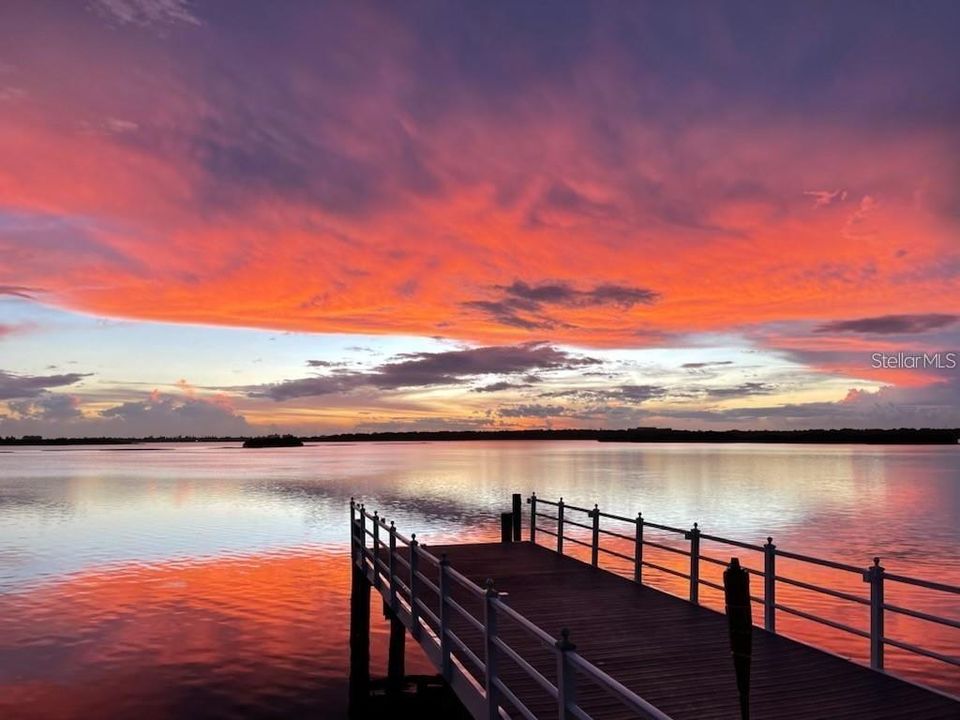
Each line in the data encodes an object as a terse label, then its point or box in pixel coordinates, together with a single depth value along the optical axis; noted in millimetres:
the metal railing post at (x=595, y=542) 18034
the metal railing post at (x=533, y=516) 22953
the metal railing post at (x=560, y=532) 20203
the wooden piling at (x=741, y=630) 7316
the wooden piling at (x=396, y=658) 19422
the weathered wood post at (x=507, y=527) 24966
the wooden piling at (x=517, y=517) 25703
